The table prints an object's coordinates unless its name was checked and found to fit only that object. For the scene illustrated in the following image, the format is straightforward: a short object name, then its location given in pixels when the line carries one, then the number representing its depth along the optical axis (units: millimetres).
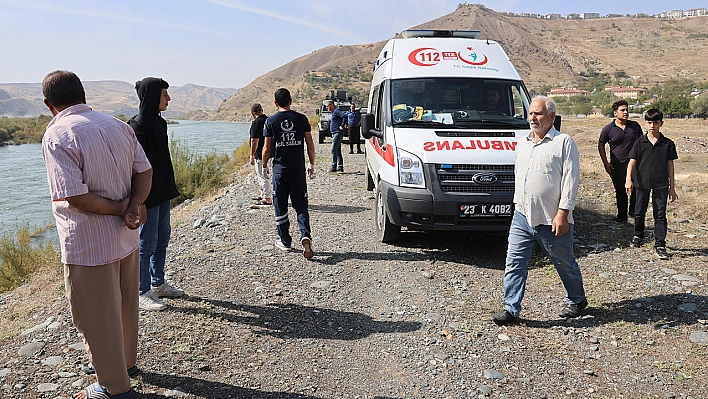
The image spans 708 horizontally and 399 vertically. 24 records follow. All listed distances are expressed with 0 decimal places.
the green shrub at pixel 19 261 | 8828
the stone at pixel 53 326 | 4443
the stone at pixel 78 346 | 4023
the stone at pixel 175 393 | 3391
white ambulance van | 6035
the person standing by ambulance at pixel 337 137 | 14547
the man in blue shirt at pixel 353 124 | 17531
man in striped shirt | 2803
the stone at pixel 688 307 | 4699
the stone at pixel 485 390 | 3482
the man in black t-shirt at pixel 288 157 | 6293
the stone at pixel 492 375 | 3690
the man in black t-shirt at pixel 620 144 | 7449
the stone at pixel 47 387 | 3426
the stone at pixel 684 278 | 5449
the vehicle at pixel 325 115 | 24062
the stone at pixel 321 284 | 5574
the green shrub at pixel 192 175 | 15906
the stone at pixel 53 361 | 3780
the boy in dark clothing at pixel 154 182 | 4375
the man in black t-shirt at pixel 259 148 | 9242
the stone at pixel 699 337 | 4134
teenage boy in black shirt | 5969
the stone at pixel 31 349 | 3960
